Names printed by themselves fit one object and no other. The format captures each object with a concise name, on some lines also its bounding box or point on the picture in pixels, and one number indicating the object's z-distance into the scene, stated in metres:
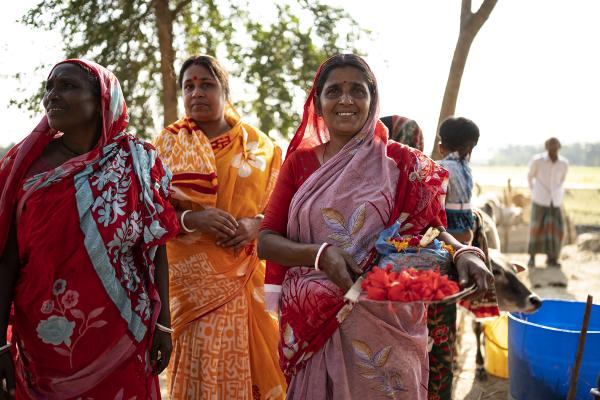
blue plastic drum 3.58
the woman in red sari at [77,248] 2.19
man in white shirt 9.31
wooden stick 2.60
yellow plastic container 4.68
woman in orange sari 3.12
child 3.76
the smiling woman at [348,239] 2.15
